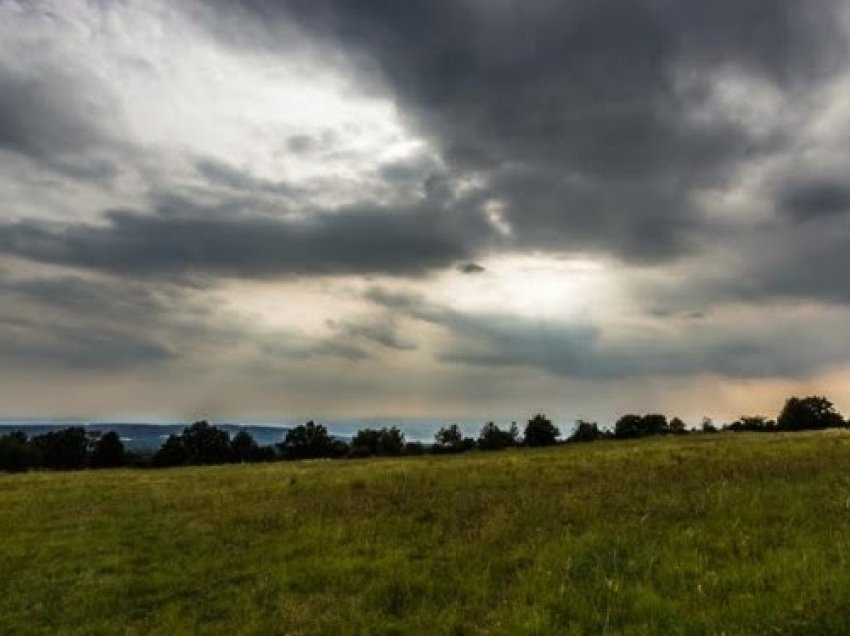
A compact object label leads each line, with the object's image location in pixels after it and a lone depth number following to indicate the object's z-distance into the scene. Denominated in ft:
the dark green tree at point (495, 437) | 410.60
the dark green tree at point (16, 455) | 447.83
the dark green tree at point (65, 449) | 458.09
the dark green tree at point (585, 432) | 403.69
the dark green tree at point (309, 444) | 441.68
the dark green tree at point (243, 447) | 440.86
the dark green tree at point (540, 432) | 424.46
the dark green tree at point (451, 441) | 395.96
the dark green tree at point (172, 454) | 424.05
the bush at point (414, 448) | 410.93
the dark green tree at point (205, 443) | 439.92
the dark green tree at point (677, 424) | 430.12
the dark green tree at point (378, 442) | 397.97
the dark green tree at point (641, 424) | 435.94
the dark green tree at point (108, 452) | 428.07
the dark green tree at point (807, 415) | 427.74
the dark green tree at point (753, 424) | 407.03
